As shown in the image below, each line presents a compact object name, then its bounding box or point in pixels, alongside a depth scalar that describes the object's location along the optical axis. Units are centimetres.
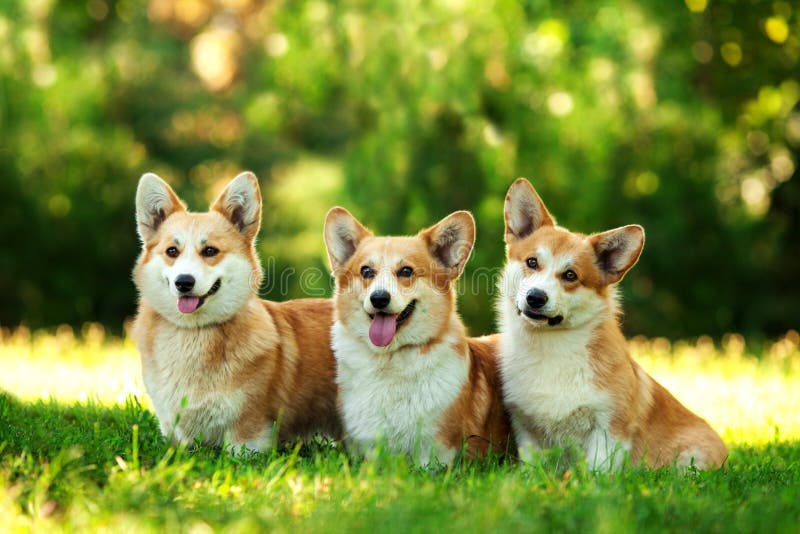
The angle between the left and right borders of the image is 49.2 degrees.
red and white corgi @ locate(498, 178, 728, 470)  480
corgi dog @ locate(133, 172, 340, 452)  477
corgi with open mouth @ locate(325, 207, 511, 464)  471
